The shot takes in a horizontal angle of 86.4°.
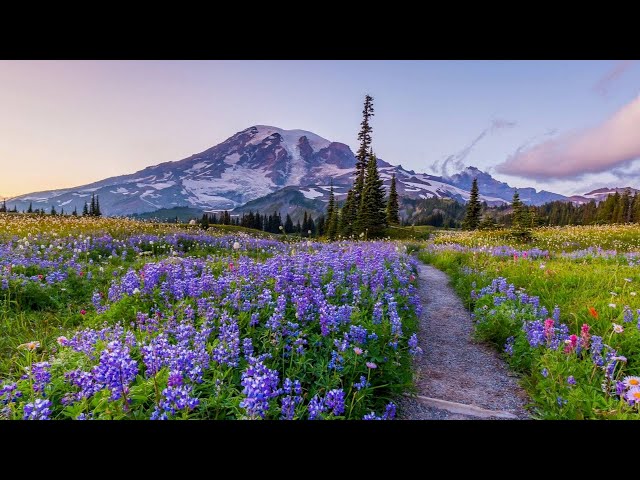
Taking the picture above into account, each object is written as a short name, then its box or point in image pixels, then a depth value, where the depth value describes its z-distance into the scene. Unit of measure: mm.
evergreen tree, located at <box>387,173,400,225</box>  48562
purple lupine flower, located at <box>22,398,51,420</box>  2080
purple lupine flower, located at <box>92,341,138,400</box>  2299
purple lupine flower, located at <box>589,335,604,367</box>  3976
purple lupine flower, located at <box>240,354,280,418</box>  2232
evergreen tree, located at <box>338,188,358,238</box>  40116
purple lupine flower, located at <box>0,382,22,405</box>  2457
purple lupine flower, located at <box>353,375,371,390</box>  3033
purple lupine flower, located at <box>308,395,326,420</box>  2490
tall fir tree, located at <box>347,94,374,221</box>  40562
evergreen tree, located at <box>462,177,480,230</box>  51459
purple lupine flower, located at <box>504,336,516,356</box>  5316
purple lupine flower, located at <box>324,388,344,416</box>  2531
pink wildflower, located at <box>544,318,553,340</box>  4608
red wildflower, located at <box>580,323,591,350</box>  4215
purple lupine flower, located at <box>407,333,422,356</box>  4288
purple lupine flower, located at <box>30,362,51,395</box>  2634
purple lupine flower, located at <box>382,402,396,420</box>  2929
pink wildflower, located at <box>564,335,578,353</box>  4346
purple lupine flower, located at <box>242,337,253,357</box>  3312
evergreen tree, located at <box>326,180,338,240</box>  46216
